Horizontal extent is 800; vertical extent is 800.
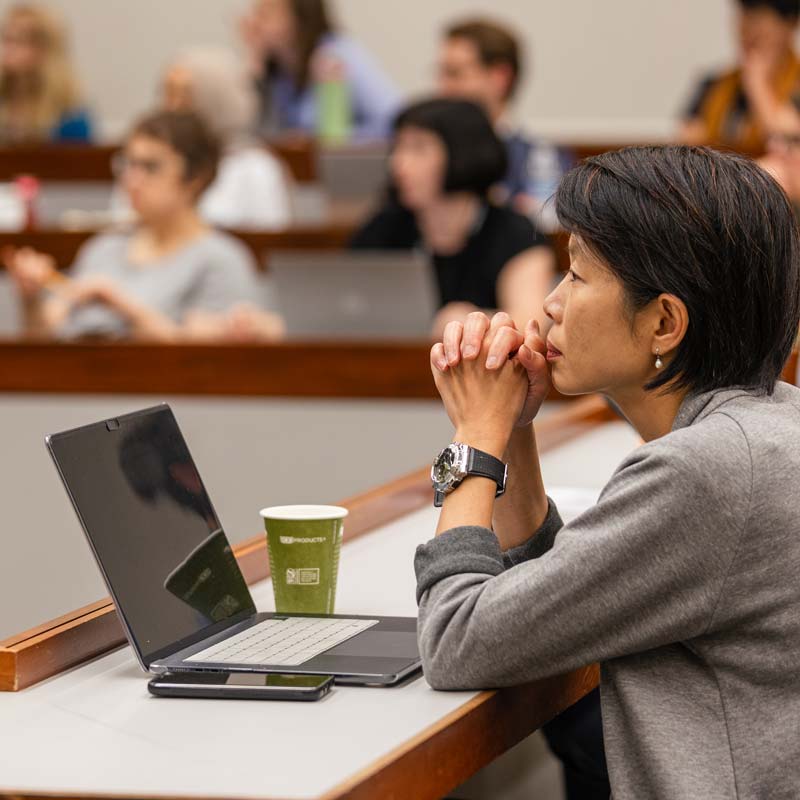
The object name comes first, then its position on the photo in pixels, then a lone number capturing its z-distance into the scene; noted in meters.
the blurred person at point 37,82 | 10.36
